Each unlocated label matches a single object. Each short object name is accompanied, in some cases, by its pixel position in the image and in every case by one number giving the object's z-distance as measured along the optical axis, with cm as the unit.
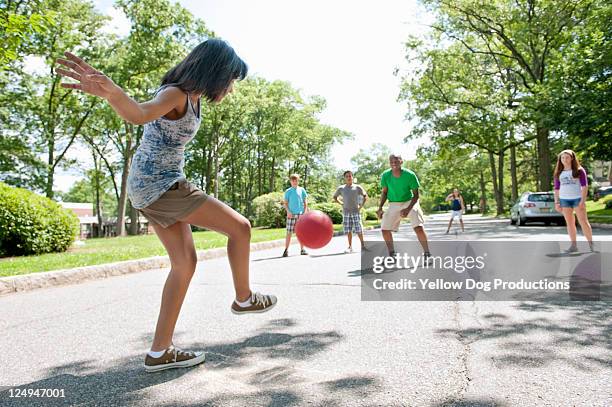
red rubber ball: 732
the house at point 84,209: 8521
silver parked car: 2111
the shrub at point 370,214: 4661
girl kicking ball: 298
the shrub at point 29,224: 1142
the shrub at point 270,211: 3116
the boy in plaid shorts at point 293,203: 1150
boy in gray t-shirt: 1144
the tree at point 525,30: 2400
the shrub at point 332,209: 3212
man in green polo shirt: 839
